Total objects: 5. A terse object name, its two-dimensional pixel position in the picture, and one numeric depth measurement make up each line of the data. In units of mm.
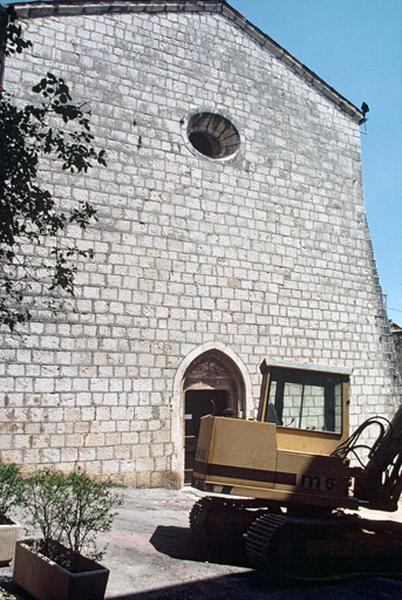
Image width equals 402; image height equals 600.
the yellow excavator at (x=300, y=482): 5254
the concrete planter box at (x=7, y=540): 4515
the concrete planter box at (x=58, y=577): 3811
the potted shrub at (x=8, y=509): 4527
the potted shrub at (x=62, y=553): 3857
